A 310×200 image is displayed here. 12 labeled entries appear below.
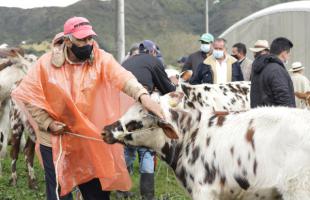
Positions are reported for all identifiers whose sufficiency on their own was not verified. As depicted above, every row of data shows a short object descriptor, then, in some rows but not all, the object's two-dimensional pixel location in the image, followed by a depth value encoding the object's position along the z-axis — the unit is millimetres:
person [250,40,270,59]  11059
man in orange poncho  6844
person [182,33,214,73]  14469
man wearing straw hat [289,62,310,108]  14632
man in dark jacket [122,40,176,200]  9602
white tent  20906
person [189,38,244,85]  12922
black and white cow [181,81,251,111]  11539
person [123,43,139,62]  11169
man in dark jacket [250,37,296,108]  8516
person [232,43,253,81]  14530
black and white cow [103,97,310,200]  5996
